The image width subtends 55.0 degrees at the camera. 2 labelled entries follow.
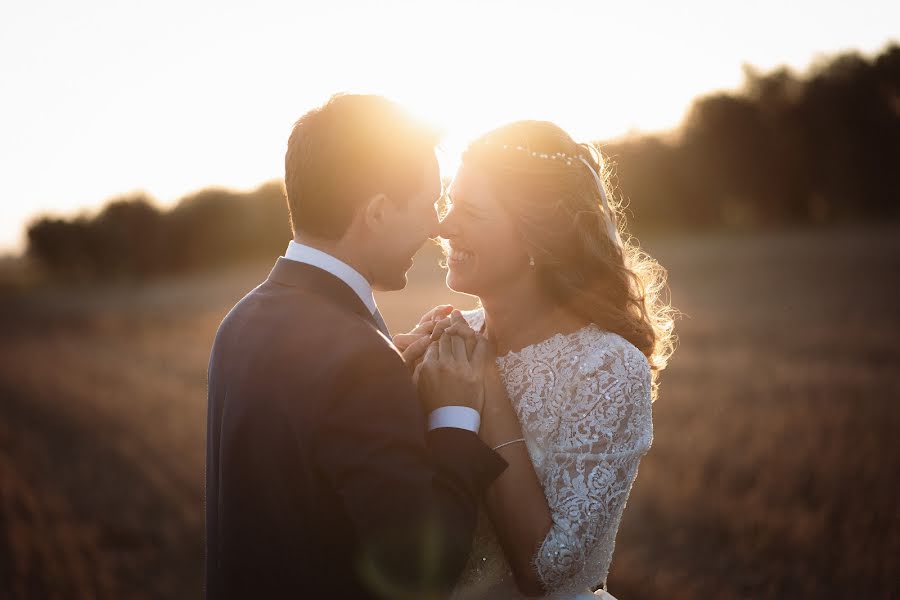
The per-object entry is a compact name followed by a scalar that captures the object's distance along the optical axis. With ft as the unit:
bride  9.23
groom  7.14
